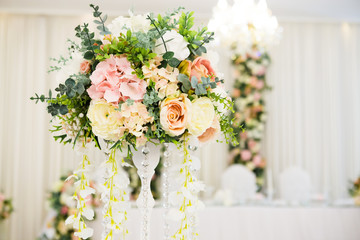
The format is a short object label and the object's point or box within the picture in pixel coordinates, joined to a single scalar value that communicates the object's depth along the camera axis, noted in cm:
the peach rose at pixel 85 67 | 114
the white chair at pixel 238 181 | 497
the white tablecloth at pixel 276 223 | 321
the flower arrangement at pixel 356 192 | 356
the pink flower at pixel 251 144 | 643
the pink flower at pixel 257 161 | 636
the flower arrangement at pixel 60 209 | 345
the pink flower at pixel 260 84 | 648
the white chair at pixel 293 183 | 458
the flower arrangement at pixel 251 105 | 643
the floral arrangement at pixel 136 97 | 106
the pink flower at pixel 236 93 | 653
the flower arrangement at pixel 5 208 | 435
